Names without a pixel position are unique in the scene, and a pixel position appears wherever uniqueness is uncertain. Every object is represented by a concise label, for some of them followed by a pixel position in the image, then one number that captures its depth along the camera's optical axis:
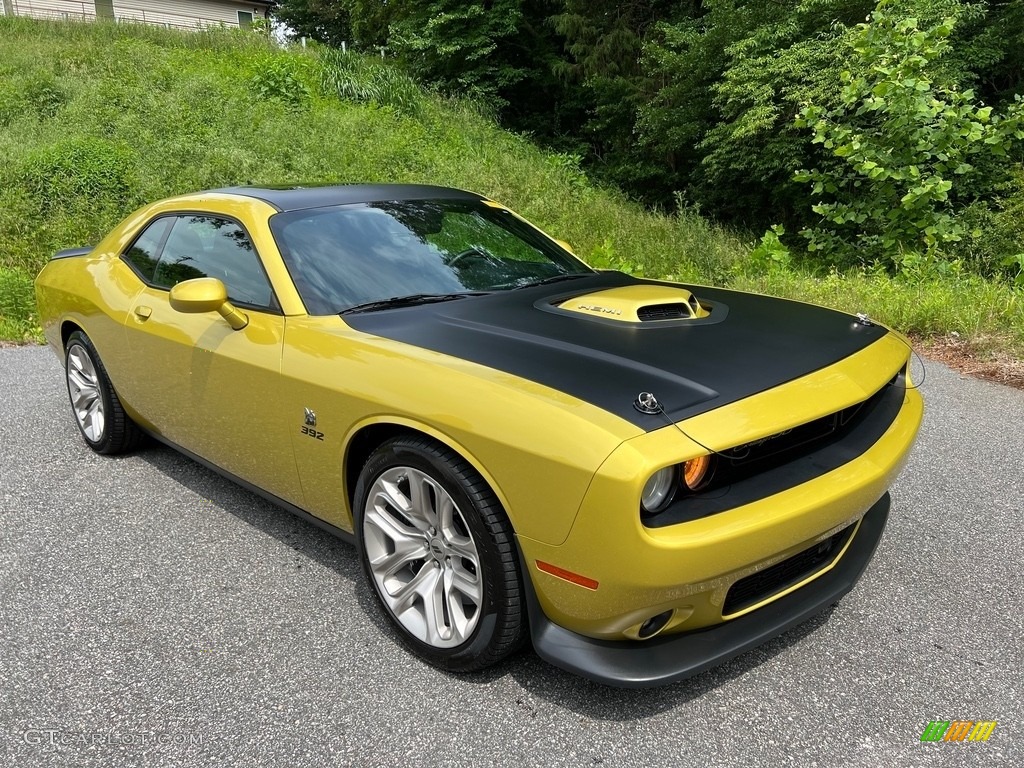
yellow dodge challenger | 1.91
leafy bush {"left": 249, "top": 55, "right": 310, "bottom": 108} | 15.09
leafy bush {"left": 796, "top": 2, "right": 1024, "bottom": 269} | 7.40
